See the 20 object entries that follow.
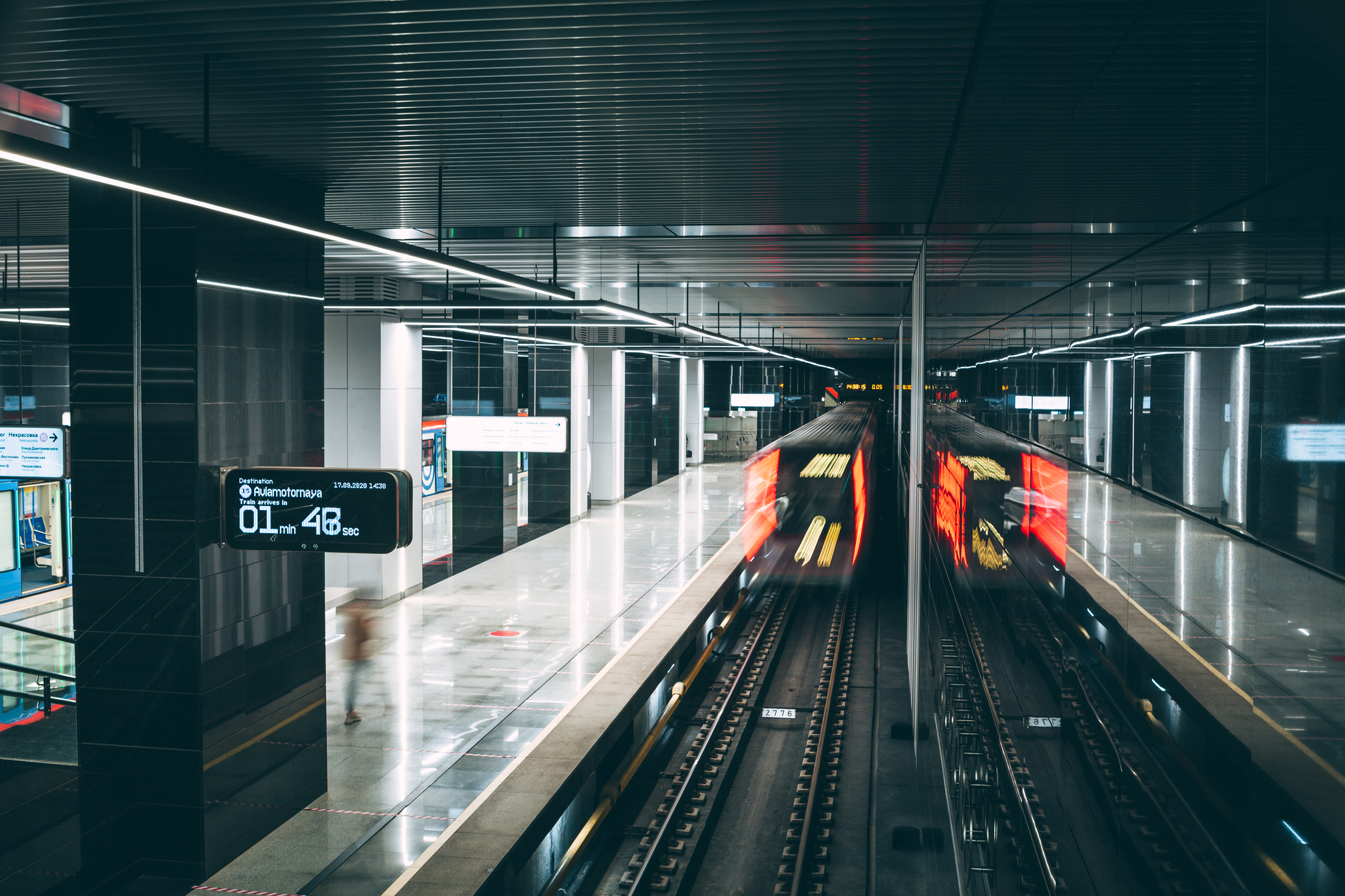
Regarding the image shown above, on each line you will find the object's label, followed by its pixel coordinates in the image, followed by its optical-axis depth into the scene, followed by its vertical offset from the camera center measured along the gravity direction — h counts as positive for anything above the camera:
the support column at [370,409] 15.09 +0.08
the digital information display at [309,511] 6.75 -0.71
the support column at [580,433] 23.94 -0.45
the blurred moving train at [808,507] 21.80 -2.86
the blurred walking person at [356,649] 11.17 -3.06
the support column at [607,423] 27.00 -0.22
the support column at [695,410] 39.28 +0.25
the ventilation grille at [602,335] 25.05 +2.18
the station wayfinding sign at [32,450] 12.28 -0.49
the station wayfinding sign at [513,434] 16.27 -0.34
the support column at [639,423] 31.22 -0.25
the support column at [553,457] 23.88 -1.06
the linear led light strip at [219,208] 3.05 +0.97
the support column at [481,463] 19.98 -1.02
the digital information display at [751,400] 36.65 +0.63
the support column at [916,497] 10.38 -0.98
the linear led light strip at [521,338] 18.59 +1.63
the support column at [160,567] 6.77 -1.13
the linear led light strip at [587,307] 9.12 +1.10
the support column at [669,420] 33.88 -0.17
